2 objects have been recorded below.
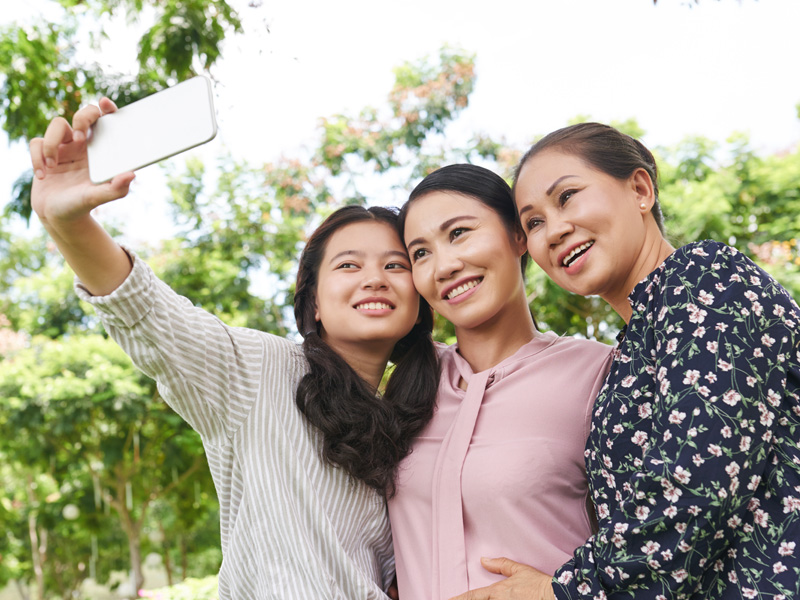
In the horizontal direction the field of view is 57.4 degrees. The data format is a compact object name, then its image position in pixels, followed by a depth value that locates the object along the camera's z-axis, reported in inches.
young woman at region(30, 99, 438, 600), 63.2
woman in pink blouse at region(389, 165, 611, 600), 77.1
